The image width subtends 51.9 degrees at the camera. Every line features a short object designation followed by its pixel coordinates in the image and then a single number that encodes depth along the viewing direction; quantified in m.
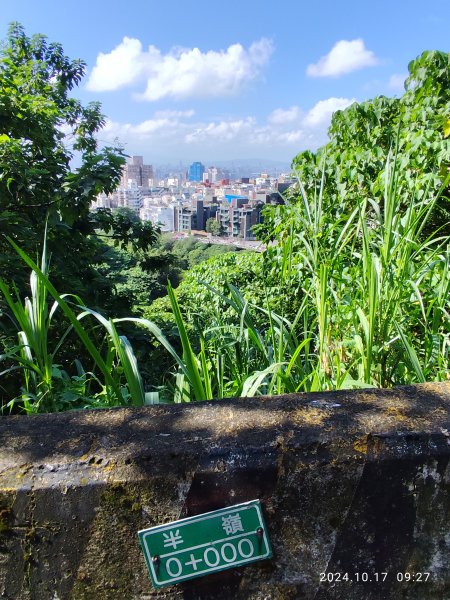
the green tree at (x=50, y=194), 3.62
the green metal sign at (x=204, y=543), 0.86
